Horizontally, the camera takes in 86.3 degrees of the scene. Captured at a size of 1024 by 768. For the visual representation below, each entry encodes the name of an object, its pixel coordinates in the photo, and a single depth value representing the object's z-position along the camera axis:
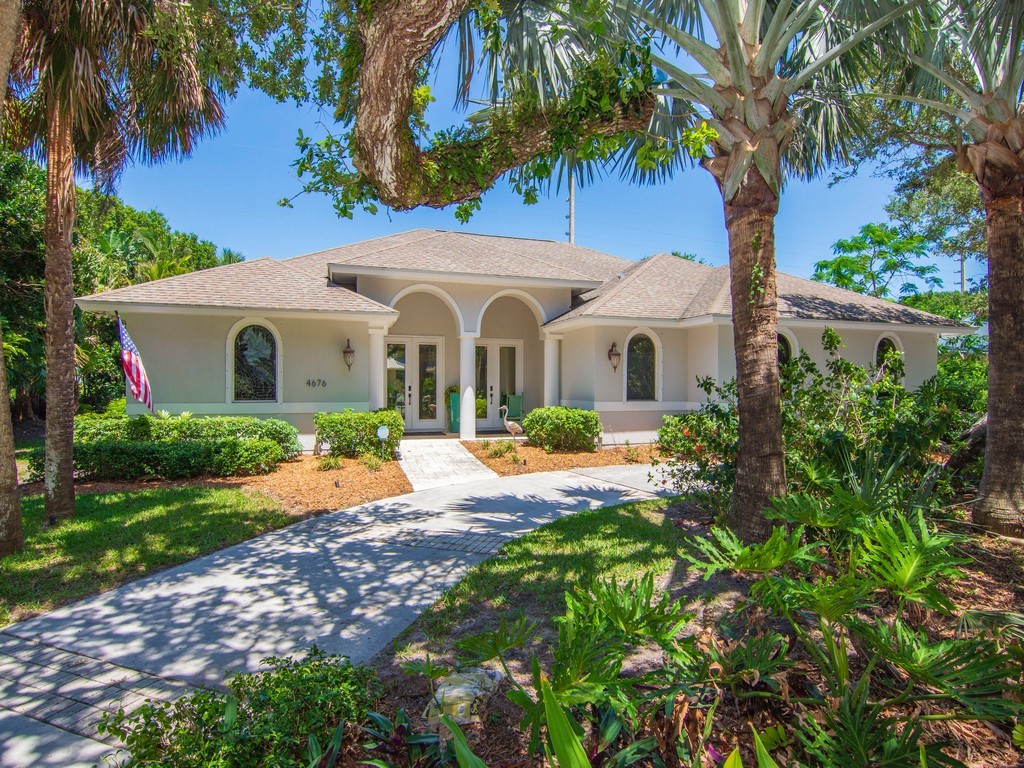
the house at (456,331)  13.43
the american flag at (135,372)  10.34
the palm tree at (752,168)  5.09
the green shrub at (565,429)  13.98
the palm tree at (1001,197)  5.40
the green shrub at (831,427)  5.39
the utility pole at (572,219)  28.51
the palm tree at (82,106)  7.03
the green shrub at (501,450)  13.20
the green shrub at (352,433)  12.77
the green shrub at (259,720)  2.27
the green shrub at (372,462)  11.56
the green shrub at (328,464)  11.64
